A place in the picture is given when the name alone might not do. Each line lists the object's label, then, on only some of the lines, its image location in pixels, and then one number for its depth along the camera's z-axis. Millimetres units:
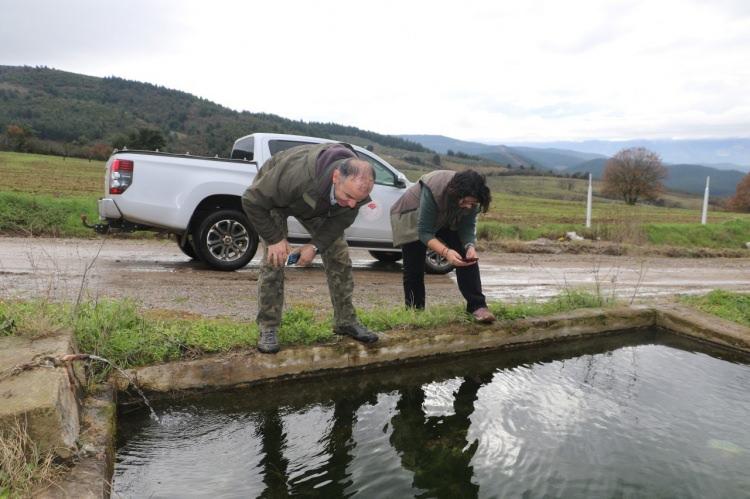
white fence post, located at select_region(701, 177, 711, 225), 17703
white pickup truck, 6973
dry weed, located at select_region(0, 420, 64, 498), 2133
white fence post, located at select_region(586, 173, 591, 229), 15961
